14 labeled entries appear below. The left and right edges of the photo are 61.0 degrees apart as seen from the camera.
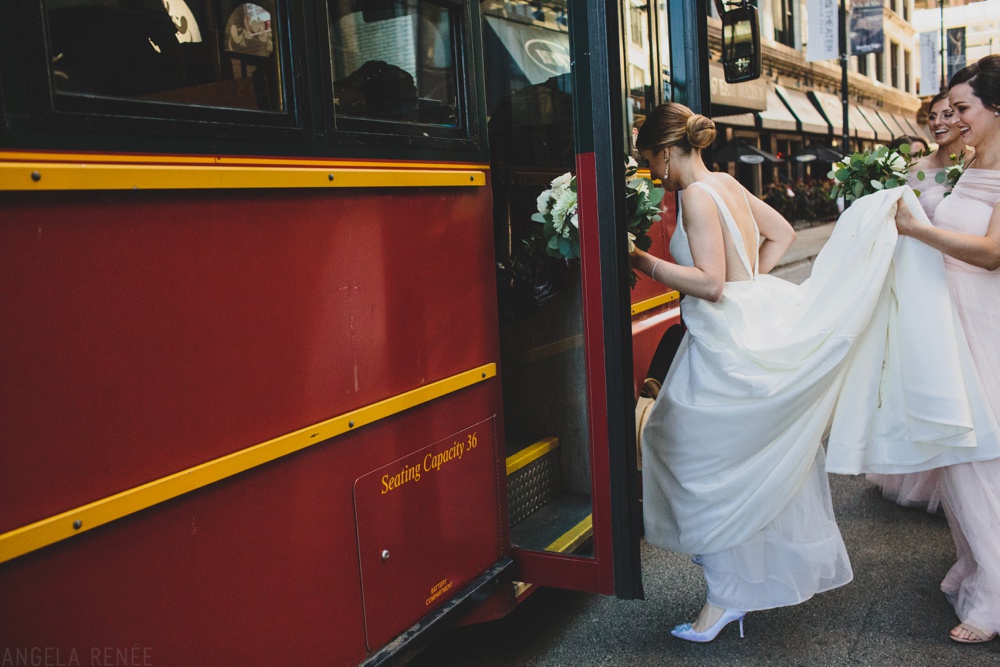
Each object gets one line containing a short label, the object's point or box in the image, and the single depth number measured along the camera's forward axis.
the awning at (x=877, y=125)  35.99
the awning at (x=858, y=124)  32.13
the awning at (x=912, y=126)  44.24
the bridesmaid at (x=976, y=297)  2.96
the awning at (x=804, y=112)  25.84
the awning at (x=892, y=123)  39.12
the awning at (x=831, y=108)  29.12
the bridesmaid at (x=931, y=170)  4.14
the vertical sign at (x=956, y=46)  23.37
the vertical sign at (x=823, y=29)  17.53
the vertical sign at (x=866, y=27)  18.31
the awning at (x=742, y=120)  20.90
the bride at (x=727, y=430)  2.88
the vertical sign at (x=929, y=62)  24.41
